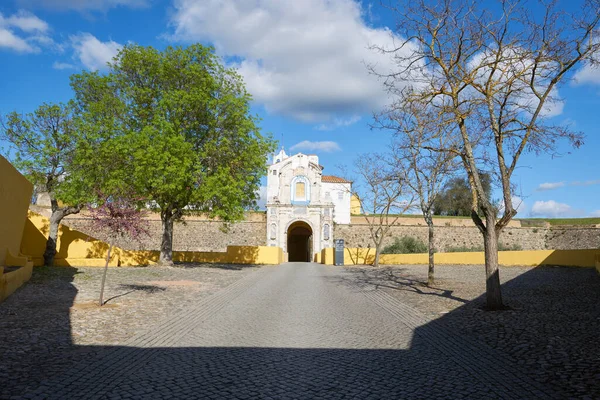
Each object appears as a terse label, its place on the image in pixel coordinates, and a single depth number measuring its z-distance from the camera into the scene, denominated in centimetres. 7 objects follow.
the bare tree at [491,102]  1120
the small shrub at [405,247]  4002
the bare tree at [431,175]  1764
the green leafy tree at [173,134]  2173
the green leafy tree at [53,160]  2155
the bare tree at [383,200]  3011
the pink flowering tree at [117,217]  1180
